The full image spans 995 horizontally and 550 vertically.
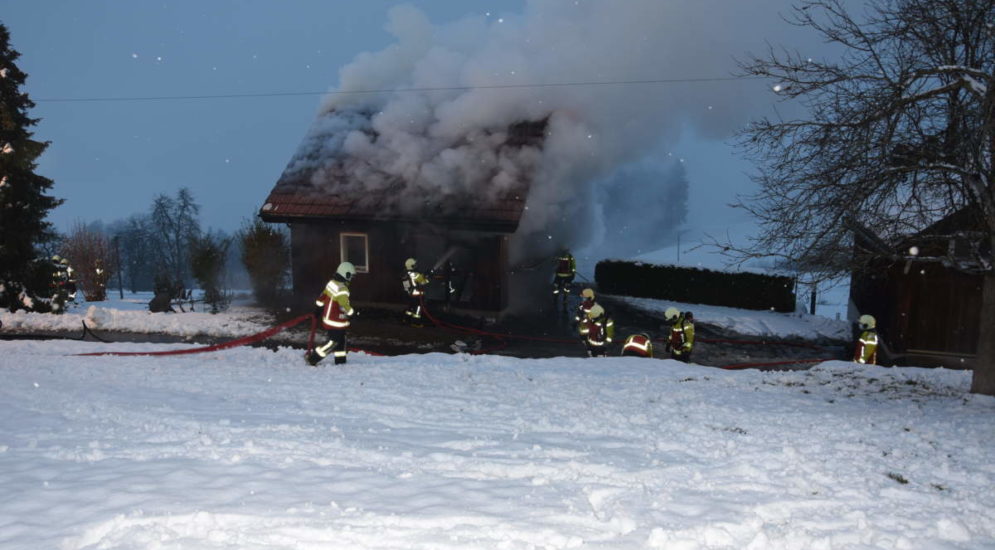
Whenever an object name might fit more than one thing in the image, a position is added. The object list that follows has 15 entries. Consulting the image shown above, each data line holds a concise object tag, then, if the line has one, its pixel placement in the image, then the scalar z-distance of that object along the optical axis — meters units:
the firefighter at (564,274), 16.70
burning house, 15.53
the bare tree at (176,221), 57.87
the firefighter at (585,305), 10.56
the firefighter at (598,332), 10.32
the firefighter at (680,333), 10.04
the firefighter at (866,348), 9.98
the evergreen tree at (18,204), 16.06
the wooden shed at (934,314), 12.54
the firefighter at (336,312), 8.74
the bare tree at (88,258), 31.52
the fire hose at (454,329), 9.77
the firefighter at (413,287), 14.00
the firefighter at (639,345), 10.17
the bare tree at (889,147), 6.04
